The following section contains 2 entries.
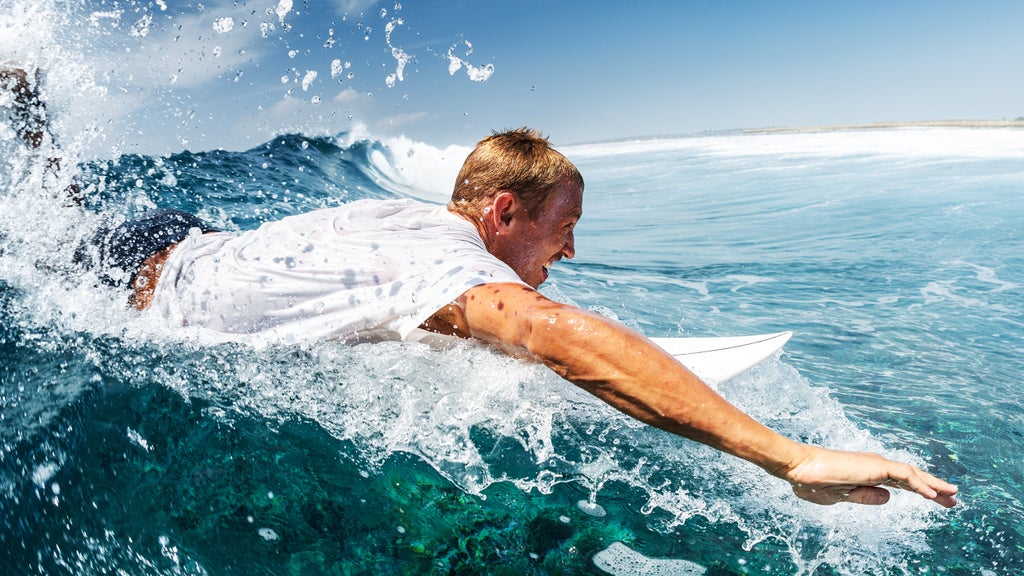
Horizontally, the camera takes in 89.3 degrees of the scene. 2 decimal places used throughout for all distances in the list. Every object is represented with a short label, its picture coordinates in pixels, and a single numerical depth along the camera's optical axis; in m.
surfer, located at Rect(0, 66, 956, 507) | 0.49
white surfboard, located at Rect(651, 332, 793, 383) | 0.95
